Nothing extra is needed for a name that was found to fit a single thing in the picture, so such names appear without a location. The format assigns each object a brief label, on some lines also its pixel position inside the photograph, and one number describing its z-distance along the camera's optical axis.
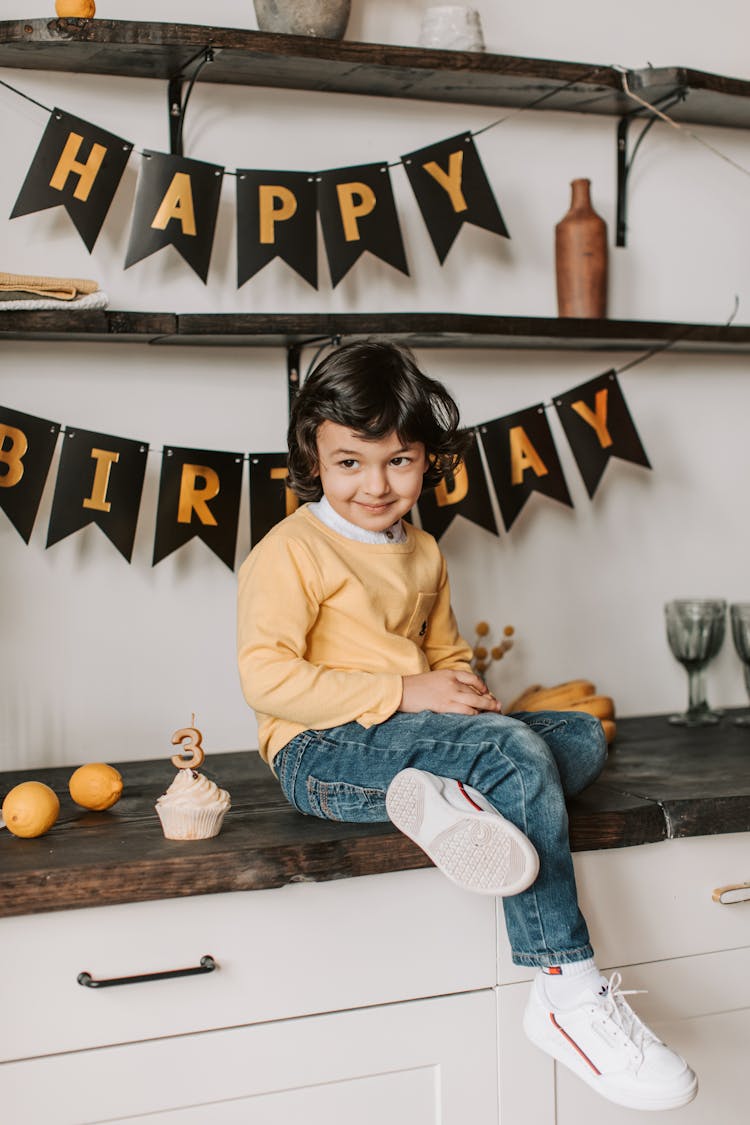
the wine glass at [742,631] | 2.09
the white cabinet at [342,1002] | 1.28
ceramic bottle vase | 2.00
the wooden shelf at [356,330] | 1.64
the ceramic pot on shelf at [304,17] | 1.75
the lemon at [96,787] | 1.52
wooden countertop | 1.28
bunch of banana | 1.91
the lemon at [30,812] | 1.40
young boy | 1.30
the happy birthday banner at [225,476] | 1.71
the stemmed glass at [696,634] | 2.10
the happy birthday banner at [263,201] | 1.68
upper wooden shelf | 1.65
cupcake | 1.38
